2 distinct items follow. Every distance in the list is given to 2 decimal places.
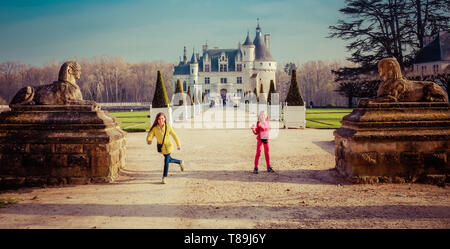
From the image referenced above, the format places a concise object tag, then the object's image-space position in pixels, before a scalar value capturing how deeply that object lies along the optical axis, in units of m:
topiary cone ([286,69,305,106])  16.27
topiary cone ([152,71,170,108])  17.06
